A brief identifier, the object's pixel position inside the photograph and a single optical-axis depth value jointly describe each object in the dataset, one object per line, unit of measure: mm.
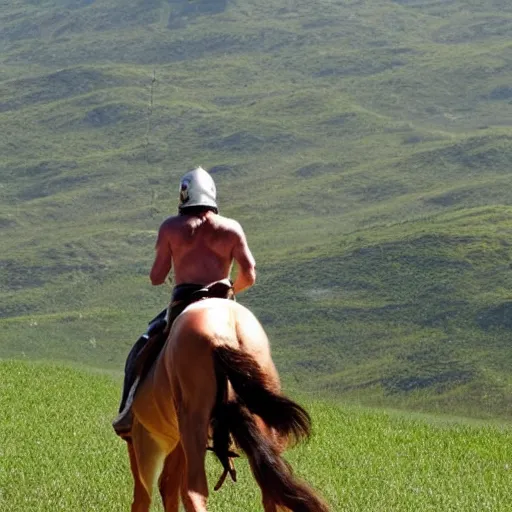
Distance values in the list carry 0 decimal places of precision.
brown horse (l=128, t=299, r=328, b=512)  15960
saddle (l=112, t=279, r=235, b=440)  17898
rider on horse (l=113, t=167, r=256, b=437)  18109
